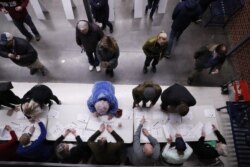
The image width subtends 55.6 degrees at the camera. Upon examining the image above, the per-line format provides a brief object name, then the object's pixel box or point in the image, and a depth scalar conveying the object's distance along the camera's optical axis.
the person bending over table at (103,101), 3.62
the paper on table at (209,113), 4.19
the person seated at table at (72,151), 3.51
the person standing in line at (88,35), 4.05
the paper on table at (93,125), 3.97
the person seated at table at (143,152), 3.49
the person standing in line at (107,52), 4.02
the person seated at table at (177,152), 3.62
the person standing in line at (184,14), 4.56
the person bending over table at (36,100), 3.67
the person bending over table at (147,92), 3.81
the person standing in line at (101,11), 4.69
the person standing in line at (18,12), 4.50
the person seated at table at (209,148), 3.76
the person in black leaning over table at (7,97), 3.93
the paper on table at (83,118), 4.03
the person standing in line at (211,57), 4.27
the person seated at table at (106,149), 3.49
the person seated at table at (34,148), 3.57
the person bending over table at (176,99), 3.83
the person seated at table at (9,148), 3.67
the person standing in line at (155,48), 4.16
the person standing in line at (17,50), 4.08
